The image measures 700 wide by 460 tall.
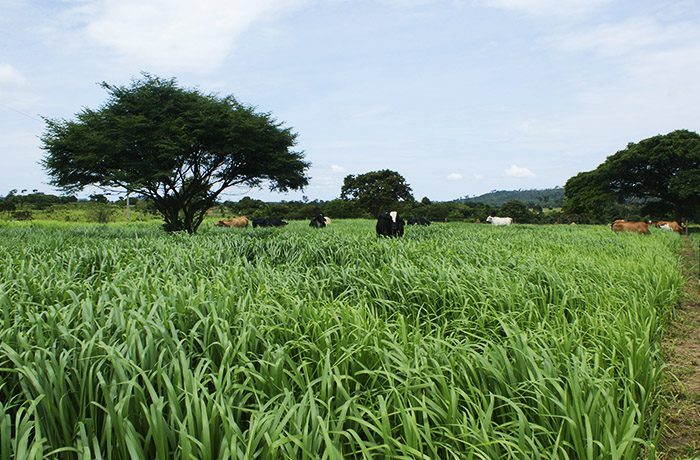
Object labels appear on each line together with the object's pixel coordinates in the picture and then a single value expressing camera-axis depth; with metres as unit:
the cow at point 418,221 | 24.30
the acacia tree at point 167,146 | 15.34
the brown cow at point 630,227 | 17.31
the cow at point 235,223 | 25.09
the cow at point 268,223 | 26.12
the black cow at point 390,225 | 12.68
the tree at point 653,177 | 33.62
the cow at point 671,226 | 24.47
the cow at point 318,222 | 24.38
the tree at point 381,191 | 55.50
